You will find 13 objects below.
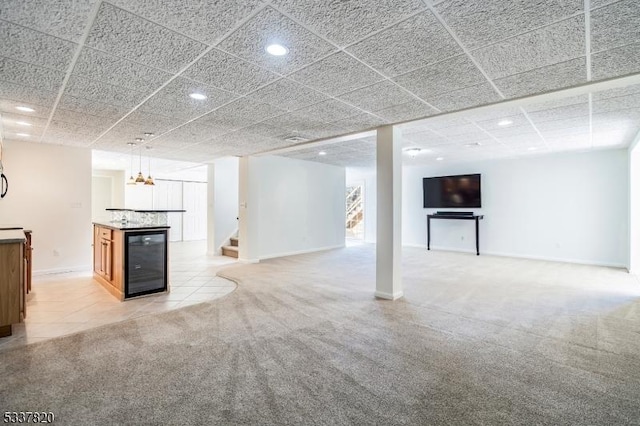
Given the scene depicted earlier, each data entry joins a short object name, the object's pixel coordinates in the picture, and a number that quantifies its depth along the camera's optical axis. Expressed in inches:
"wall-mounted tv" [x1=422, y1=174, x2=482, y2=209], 337.1
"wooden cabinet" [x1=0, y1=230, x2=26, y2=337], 117.9
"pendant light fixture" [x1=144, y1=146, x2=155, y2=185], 263.9
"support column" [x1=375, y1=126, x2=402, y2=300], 169.9
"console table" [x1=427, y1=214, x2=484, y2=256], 328.5
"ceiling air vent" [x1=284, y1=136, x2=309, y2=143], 211.5
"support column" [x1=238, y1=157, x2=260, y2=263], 281.1
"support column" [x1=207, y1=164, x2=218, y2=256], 329.7
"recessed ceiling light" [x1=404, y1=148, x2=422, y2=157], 265.1
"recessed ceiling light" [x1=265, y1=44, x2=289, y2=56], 90.7
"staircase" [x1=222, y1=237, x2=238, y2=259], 314.3
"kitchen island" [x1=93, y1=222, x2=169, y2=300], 169.3
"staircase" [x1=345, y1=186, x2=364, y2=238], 513.3
